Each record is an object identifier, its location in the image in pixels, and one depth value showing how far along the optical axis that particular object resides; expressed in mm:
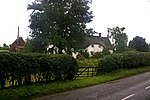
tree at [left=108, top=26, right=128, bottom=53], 47717
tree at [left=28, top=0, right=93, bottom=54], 29431
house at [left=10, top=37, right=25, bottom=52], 61559
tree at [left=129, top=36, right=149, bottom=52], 43596
